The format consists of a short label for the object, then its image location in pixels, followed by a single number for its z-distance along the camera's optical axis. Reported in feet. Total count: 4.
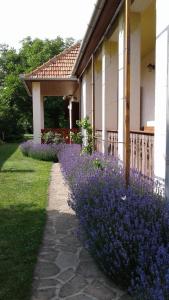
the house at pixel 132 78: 11.79
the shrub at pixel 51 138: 40.58
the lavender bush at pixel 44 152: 38.33
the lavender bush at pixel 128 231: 7.17
